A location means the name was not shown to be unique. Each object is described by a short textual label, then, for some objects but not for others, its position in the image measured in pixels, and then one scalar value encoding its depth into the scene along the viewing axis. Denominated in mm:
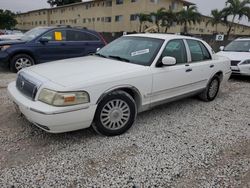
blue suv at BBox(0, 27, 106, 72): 5916
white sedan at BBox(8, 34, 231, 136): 2376
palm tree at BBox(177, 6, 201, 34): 22938
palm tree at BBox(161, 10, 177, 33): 22926
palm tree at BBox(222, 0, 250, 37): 20555
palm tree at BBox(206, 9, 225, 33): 21810
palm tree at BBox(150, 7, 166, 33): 22738
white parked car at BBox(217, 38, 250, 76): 6424
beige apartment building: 25188
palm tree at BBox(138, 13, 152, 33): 22563
